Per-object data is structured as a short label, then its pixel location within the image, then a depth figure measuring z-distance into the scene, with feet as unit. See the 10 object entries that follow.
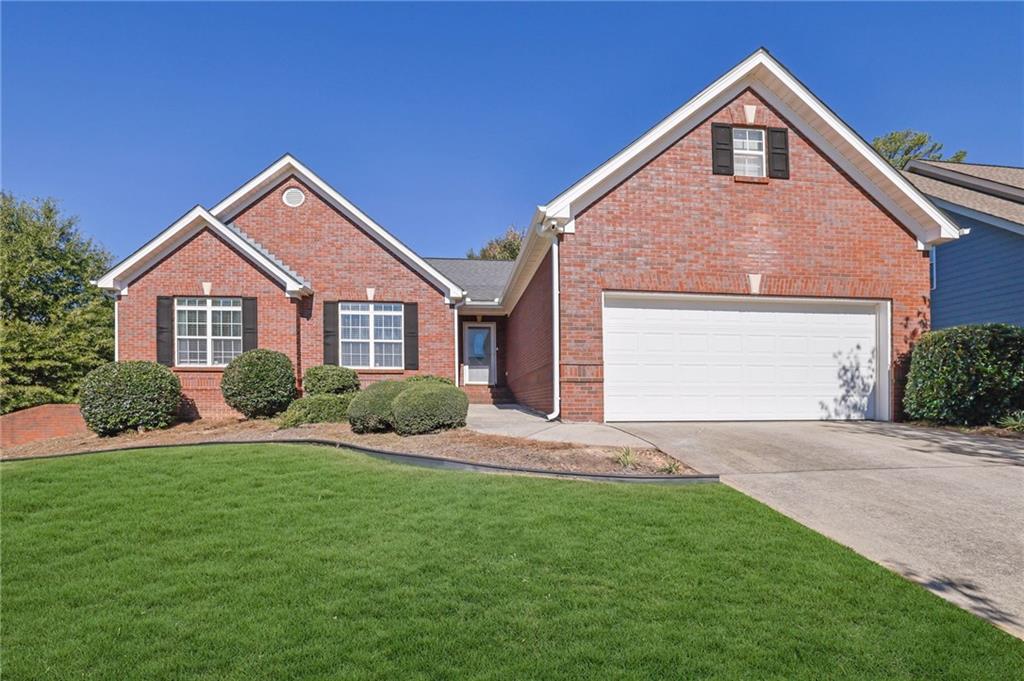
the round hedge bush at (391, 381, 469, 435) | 29.45
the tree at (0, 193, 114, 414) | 61.16
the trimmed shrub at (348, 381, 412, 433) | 31.07
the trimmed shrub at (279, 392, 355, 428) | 37.70
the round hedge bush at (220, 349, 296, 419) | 42.27
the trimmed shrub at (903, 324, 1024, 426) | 30.66
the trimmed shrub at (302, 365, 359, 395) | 46.62
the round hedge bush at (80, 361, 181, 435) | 38.63
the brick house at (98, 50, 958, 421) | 34.40
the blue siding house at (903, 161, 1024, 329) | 45.21
